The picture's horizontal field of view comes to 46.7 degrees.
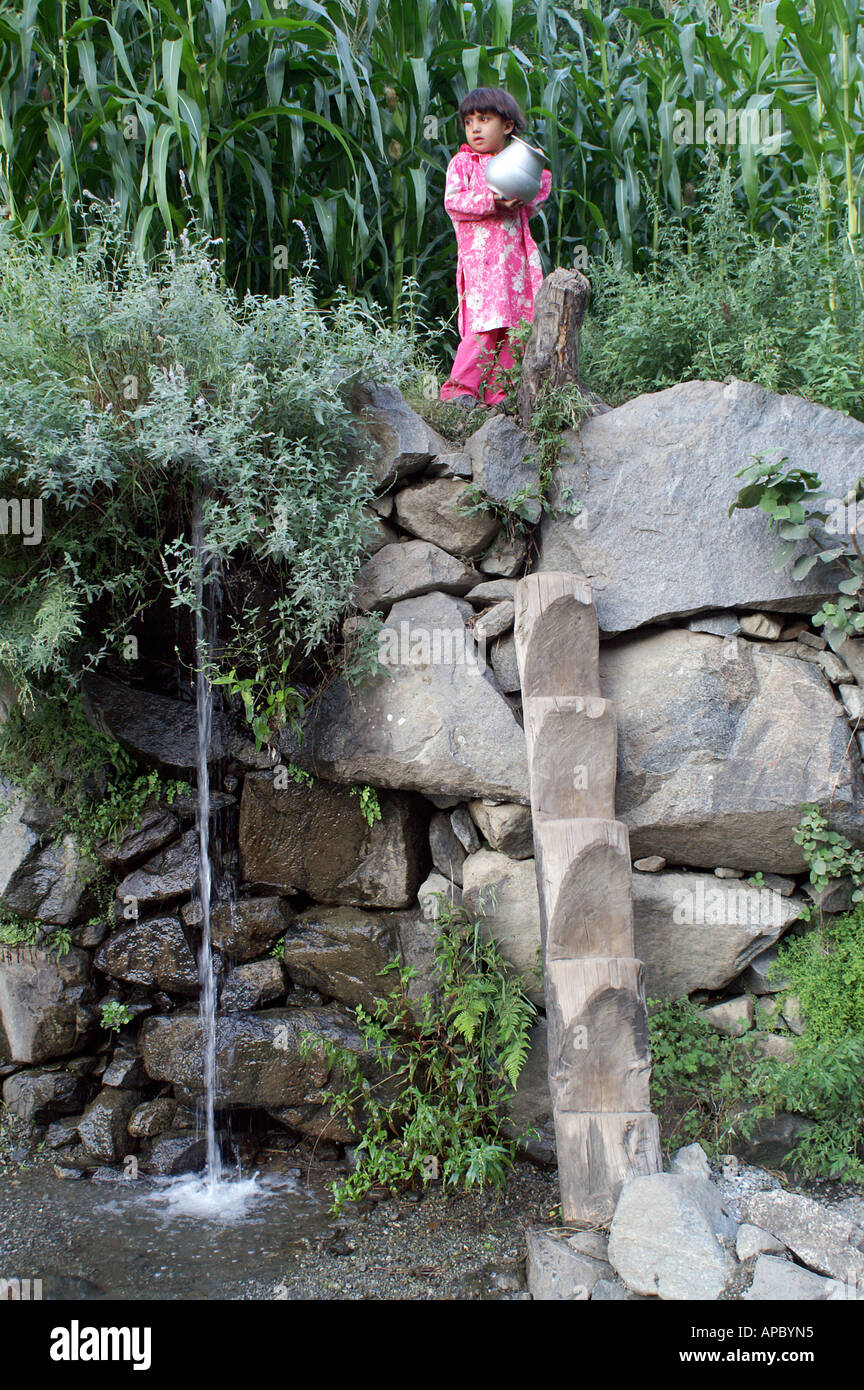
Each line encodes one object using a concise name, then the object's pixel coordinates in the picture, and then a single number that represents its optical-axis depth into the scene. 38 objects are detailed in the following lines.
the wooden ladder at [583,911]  3.33
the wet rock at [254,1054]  4.21
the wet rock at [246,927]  4.43
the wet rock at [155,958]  4.42
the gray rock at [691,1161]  3.42
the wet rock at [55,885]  4.45
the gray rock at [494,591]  4.40
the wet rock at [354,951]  4.29
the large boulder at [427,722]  4.06
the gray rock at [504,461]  4.31
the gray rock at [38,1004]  4.38
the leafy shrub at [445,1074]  3.79
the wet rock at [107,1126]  4.23
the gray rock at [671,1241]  2.92
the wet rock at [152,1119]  4.27
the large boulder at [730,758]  3.98
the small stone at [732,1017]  3.99
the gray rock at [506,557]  4.43
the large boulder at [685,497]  4.17
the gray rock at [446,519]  4.36
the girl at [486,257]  4.87
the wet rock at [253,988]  4.37
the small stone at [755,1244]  3.03
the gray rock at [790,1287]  2.85
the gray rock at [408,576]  4.34
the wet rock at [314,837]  4.38
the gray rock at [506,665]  4.26
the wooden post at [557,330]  4.29
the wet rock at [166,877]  4.50
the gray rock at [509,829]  4.09
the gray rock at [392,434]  4.34
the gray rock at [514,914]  4.08
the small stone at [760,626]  4.21
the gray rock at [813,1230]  2.98
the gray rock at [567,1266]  3.08
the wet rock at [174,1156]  4.20
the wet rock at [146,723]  4.53
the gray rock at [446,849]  4.33
